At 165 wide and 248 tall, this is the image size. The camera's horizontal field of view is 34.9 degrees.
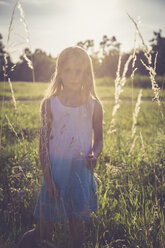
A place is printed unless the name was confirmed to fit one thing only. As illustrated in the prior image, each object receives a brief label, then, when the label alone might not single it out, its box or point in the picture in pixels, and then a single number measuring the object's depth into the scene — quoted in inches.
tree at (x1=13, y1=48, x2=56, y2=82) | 1178.2
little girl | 73.0
